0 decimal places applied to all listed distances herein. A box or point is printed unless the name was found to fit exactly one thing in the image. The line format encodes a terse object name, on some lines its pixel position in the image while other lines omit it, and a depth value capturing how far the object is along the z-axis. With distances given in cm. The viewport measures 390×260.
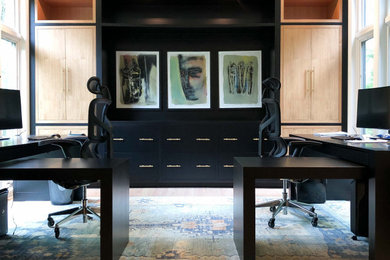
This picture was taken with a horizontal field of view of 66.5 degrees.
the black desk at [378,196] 188
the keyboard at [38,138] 302
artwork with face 511
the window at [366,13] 438
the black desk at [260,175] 195
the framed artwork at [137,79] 510
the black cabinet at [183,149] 468
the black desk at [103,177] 190
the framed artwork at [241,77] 510
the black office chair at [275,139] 293
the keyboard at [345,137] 286
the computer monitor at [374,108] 277
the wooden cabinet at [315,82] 474
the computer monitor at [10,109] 301
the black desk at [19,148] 230
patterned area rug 227
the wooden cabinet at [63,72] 470
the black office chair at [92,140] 265
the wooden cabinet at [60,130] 471
